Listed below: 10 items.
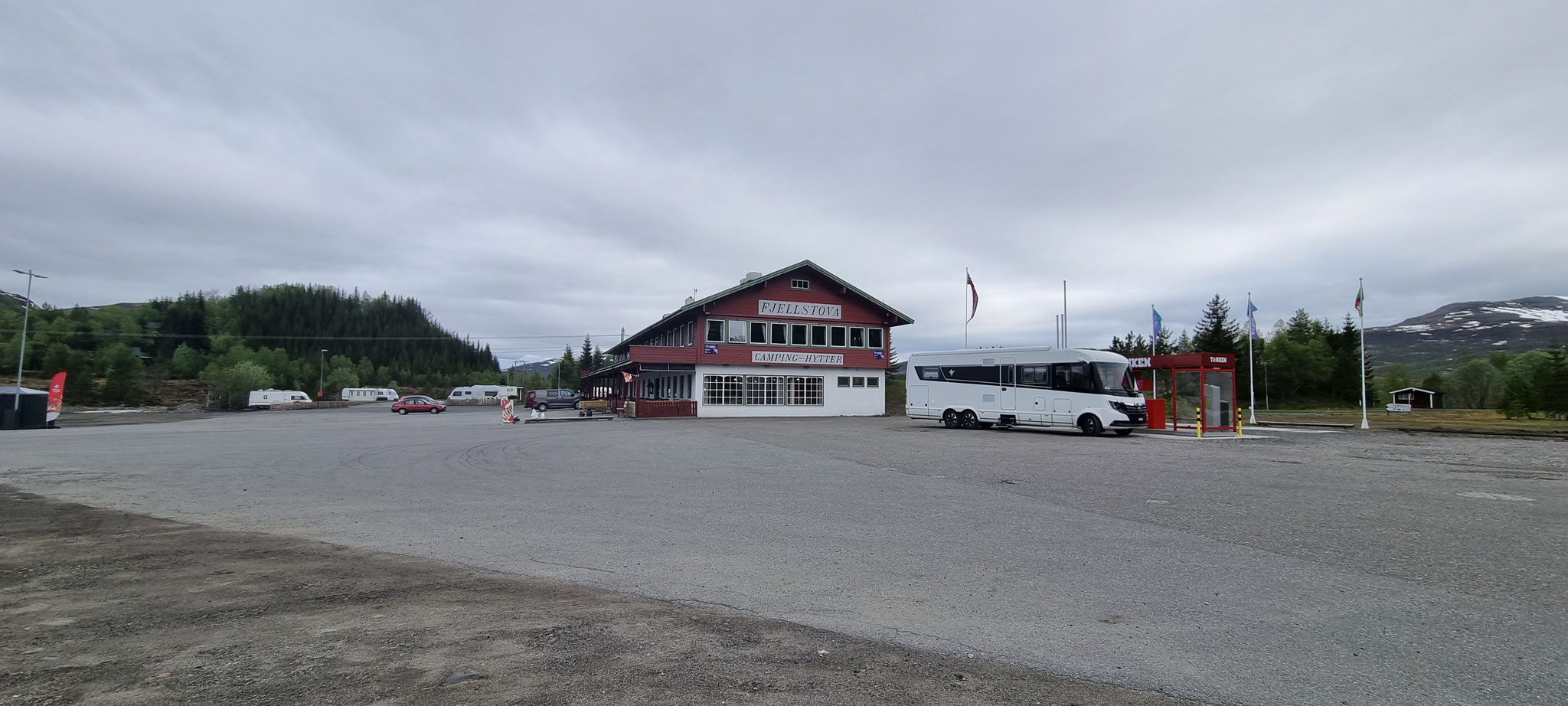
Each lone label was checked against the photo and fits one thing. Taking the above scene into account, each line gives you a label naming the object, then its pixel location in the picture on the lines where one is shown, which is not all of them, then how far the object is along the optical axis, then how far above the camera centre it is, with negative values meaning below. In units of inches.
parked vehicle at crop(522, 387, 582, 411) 2588.6 -5.4
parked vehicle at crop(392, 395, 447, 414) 1983.3 -21.4
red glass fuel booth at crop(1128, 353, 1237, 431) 956.0 +30.0
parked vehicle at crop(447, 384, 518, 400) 4116.6 +26.6
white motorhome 939.3 +16.0
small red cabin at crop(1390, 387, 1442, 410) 2696.9 +21.7
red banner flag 1182.9 +1.6
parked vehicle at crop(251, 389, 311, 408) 2583.7 -7.2
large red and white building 1574.8 +103.9
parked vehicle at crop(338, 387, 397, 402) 3848.4 +11.7
